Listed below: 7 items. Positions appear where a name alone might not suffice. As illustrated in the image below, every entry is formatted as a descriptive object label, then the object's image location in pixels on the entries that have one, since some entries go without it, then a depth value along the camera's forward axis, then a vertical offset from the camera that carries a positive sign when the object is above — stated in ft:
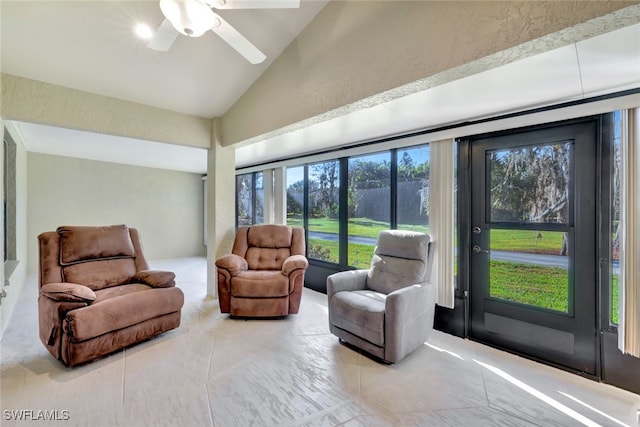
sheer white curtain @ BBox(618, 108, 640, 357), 6.24 -0.54
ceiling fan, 4.65 +3.51
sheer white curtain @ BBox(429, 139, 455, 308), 9.20 -0.09
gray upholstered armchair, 7.14 -2.52
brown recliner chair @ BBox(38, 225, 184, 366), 6.88 -2.27
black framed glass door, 7.14 -0.89
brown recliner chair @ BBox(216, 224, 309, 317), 10.00 -2.67
